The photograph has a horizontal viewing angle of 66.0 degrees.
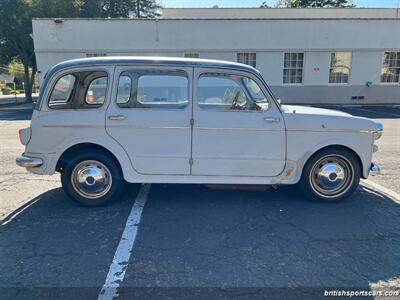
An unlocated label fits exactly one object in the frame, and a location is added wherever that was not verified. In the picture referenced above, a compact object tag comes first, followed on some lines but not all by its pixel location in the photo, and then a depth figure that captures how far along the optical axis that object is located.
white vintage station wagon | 4.20
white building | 18.78
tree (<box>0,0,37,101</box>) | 21.08
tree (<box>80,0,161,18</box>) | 32.15
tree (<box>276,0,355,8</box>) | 42.00
